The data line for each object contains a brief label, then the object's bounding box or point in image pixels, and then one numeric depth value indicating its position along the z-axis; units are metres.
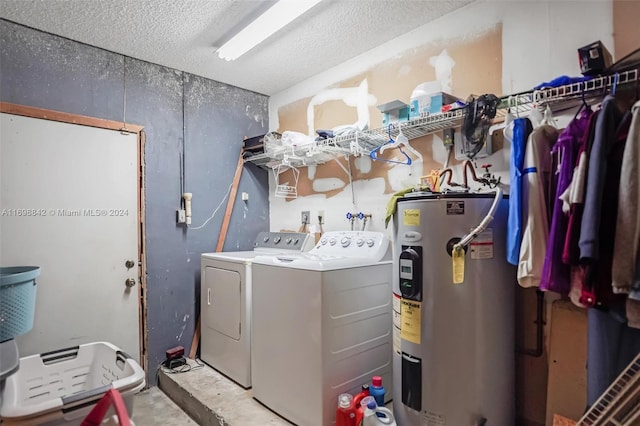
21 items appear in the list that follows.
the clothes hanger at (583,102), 1.45
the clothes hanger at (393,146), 2.20
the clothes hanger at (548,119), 1.56
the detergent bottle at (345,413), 1.80
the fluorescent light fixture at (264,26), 2.01
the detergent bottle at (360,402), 1.79
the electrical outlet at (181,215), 2.97
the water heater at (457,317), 1.66
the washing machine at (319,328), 1.90
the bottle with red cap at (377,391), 1.88
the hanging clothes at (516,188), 1.55
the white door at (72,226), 2.26
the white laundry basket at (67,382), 1.37
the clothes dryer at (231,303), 2.47
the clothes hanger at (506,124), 1.69
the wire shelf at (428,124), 1.47
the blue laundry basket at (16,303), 1.52
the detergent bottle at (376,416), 1.72
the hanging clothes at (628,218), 1.18
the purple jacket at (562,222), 1.38
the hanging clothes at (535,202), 1.47
